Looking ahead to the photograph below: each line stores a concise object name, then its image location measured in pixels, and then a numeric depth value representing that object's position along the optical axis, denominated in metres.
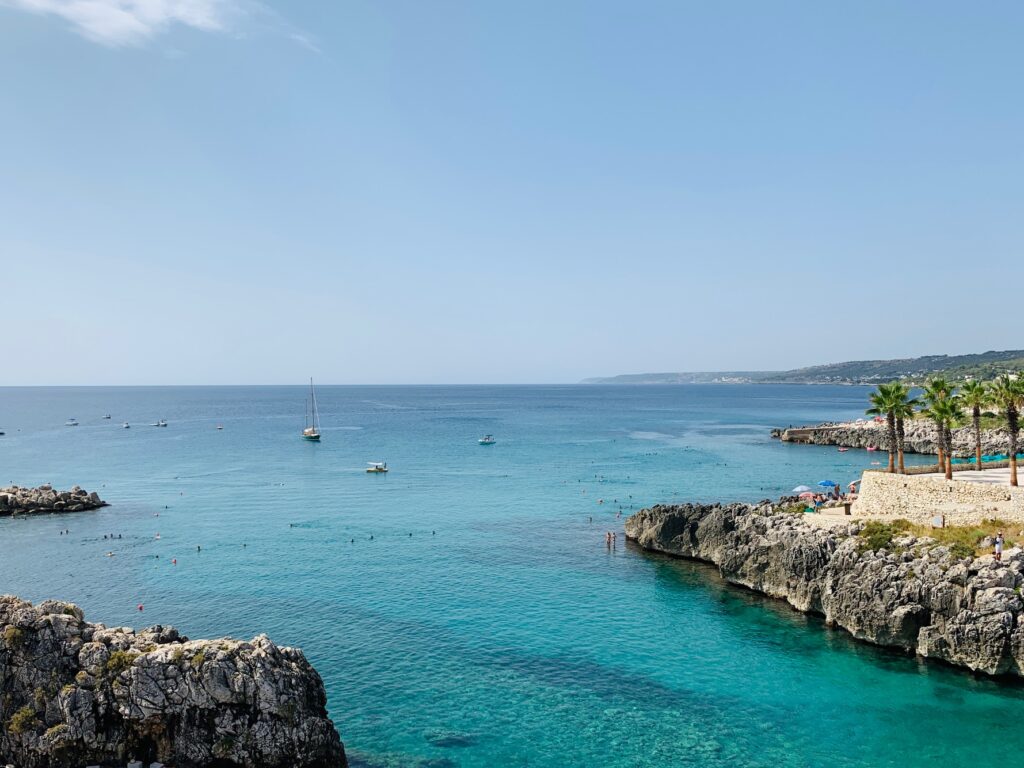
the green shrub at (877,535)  39.91
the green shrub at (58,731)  24.44
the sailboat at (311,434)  144.50
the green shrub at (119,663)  25.27
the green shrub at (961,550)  36.06
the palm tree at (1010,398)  50.72
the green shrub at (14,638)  26.08
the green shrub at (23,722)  24.78
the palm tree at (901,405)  55.25
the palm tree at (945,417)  50.77
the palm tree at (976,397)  54.44
